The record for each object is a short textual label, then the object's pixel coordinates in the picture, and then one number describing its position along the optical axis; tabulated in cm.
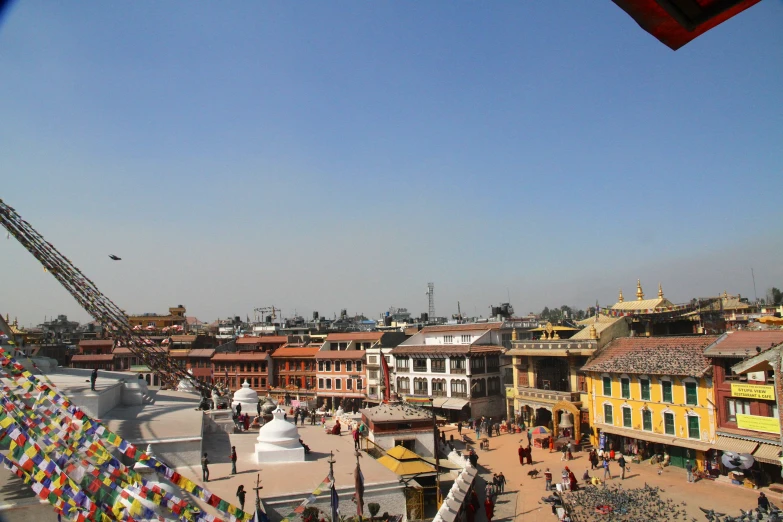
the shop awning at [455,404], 4367
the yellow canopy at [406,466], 2288
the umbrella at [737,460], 2398
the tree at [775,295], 10092
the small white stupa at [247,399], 3819
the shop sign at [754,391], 2397
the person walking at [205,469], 2140
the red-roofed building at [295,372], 5925
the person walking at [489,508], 2208
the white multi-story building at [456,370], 4506
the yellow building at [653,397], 2798
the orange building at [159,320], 9868
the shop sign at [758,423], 2384
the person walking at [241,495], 1862
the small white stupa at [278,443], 2447
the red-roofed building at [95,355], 6581
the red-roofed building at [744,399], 2412
